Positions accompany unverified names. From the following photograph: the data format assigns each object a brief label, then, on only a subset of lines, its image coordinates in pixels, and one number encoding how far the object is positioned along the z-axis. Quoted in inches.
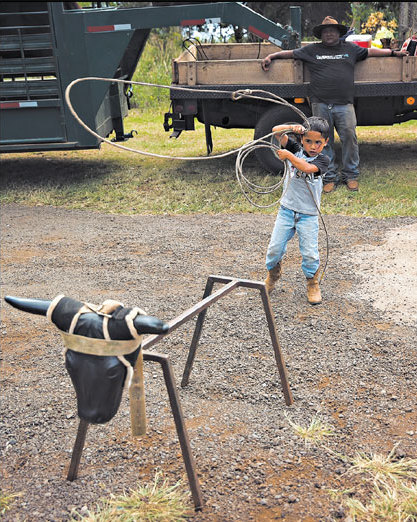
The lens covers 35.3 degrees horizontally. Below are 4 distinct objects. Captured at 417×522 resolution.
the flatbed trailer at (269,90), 316.8
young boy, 174.2
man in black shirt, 301.9
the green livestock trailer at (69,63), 319.6
